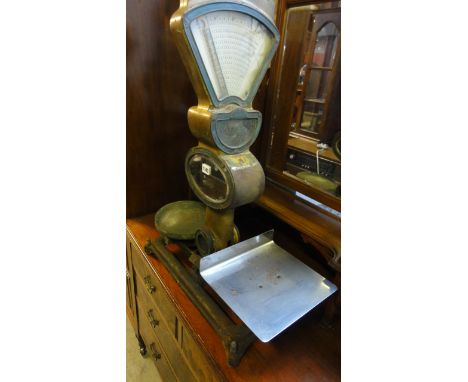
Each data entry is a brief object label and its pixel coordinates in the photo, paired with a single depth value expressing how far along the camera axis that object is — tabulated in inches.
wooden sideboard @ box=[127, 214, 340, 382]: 32.2
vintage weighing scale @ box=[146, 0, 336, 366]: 32.9
